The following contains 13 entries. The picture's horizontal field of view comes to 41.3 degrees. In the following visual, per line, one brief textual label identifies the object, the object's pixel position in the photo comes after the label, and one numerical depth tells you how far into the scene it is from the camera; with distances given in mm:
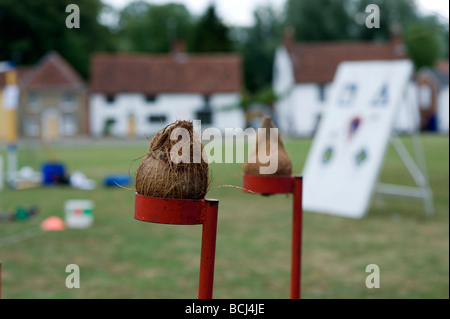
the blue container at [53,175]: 15894
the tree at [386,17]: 59344
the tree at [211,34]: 55556
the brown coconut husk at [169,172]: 2344
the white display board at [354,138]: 10180
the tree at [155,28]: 70062
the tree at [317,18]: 58219
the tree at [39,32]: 54281
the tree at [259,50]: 61188
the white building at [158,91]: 48375
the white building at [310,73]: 47969
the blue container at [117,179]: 14352
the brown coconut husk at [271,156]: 3330
